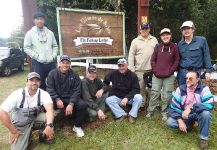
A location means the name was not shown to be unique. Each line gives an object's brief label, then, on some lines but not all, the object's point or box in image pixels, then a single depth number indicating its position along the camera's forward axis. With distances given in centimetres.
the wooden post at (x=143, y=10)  379
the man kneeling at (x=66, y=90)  308
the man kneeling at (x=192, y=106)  267
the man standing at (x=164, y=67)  307
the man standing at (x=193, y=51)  295
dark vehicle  879
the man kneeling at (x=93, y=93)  326
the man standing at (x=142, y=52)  331
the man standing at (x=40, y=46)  329
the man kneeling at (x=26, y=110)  268
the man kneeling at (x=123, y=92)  328
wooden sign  364
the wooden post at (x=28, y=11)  337
